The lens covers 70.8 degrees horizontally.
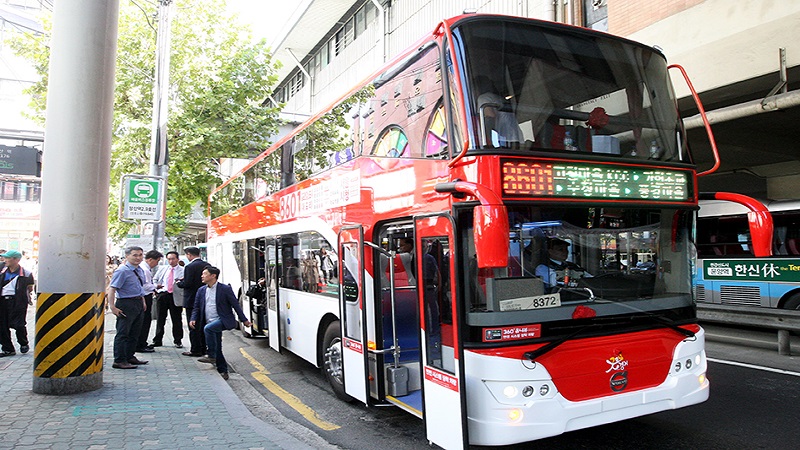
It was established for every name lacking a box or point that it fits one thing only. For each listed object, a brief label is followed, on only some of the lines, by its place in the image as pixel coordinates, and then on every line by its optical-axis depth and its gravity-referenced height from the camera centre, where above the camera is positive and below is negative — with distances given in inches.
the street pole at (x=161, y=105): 506.9 +157.0
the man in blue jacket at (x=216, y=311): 308.5 -19.6
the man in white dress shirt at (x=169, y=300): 400.5 -17.1
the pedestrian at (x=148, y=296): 367.0 -12.8
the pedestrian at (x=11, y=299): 350.9 -12.3
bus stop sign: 433.7 +61.5
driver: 168.9 -0.4
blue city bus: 460.8 +1.7
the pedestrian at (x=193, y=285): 368.2 -6.0
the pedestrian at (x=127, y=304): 311.6 -14.6
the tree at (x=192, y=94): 679.1 +227.8
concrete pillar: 251.0 +33.0
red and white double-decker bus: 162.6 +10.6
